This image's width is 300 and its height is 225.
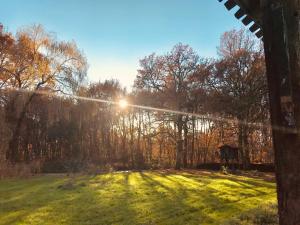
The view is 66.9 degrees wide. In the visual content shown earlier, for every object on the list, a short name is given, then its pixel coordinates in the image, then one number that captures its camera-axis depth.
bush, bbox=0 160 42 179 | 14.42
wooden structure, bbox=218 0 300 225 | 2.38
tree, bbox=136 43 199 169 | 22.47
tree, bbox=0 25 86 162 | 20.58
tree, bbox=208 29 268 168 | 19.67
